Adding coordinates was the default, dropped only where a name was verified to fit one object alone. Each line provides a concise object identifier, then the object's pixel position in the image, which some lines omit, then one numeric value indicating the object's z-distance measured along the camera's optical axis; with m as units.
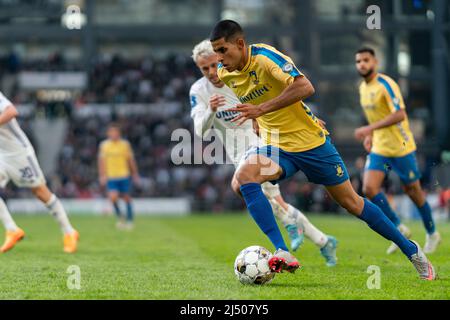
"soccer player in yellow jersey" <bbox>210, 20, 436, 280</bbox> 14.81
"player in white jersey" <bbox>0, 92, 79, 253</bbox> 23.67
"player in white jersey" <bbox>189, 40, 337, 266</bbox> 18.92
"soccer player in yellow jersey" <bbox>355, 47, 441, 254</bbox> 22.86
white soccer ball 14.90
